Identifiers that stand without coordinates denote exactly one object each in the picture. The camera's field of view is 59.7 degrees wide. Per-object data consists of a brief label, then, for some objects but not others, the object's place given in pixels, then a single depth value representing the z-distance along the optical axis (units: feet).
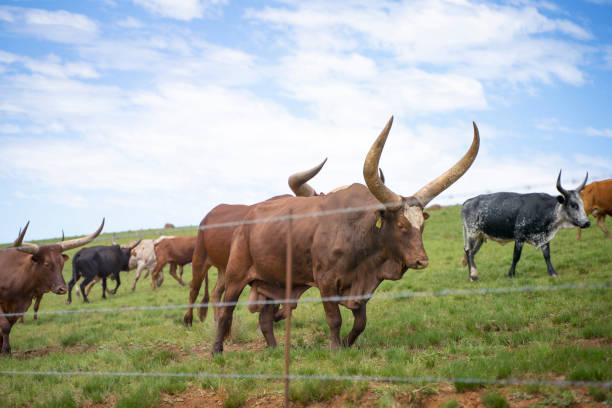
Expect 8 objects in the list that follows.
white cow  67.22
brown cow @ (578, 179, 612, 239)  49.16
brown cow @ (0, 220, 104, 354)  29.25
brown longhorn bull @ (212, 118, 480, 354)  19.12
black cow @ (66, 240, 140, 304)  55.93
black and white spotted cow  33.91
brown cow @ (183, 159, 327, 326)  27.68
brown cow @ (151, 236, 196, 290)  59.06
